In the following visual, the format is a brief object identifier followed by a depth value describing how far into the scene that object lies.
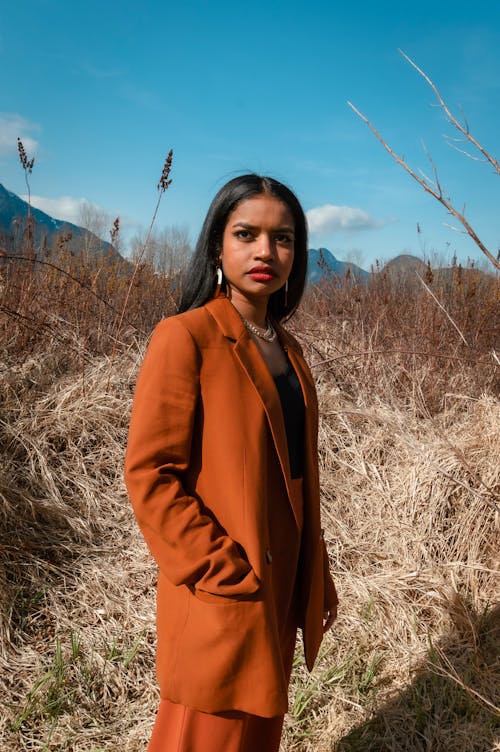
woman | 1.29
